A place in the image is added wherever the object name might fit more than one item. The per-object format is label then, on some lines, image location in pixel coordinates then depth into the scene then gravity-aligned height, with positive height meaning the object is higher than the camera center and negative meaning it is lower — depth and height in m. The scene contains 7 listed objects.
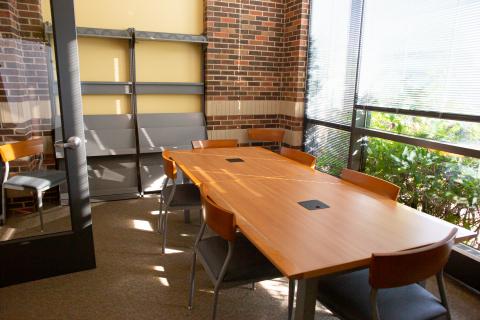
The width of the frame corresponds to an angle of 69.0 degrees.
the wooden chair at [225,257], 1.80 -0.96
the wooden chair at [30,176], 2.70 -0.76
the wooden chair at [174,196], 2.95 -0.97
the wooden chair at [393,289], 1.40 -0.97
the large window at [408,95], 2.77 -0.04
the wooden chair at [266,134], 4.78 -0.62
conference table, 1.49 -0.67
